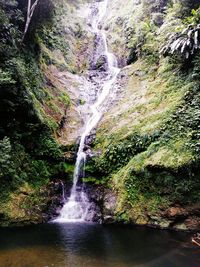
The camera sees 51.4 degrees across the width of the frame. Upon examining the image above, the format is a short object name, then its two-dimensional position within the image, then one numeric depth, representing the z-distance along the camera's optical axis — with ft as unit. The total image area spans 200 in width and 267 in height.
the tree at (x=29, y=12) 32.15
